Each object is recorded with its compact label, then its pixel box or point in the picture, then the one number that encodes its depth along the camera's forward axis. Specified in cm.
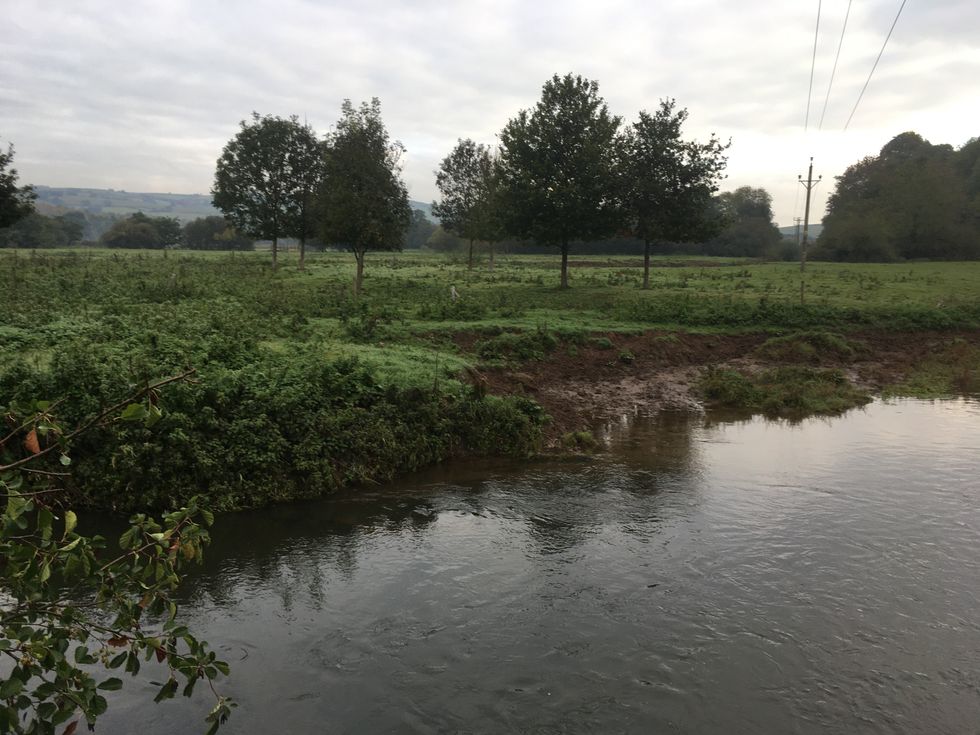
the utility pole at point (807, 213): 5324
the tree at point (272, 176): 4522
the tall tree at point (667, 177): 3403
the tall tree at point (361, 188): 2762
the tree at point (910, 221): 6284
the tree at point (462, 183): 5391
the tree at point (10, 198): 2673
